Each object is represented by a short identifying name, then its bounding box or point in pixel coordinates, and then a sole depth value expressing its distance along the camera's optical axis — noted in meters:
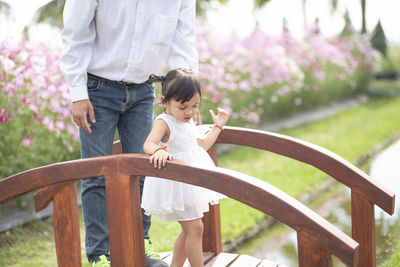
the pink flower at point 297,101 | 9.23
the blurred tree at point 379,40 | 20.42
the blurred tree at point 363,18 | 23.34
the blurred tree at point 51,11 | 20.77
